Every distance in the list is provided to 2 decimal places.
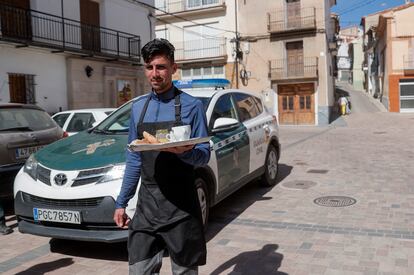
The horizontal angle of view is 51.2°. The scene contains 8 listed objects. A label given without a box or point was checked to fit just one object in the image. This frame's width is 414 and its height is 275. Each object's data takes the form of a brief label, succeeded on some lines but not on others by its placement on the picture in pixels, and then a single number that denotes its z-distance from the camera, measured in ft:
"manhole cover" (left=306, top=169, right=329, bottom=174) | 29.88
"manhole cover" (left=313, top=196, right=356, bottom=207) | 20.77
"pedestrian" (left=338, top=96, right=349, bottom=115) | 103.86
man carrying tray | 7.80
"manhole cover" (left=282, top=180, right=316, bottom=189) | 25.23
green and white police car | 13.26
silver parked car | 18.40
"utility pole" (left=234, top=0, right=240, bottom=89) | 98.59
